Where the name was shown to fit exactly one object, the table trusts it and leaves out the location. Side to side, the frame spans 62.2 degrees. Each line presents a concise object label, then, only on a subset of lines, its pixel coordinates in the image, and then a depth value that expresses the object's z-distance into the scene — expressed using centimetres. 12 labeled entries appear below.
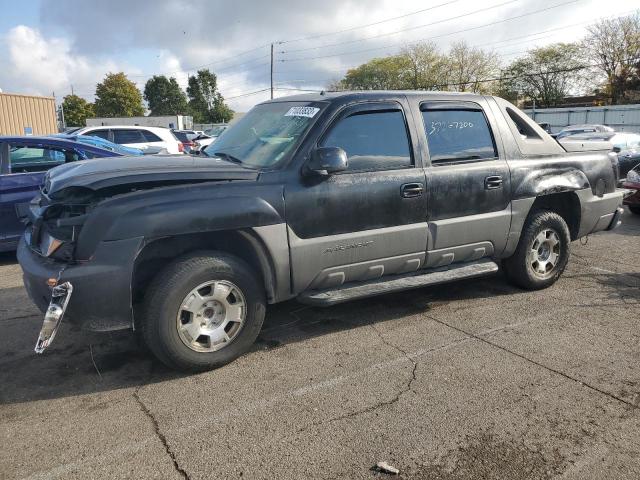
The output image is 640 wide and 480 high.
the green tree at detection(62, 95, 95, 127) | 7644
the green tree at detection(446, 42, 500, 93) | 6210
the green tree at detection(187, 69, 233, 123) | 8594
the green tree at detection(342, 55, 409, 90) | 7319
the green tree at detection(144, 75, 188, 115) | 8798
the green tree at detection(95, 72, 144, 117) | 8300
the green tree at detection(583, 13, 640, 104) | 5050
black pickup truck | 335
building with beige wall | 1948
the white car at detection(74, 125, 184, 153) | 1455
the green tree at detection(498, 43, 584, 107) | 5955
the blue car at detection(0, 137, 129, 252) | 655
